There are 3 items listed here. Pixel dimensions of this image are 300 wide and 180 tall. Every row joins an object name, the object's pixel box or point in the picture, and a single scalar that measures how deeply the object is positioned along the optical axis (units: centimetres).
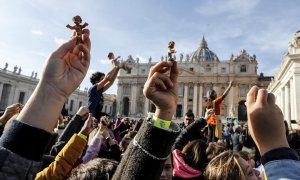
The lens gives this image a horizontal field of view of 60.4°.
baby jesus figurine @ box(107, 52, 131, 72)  366
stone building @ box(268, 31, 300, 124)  1984
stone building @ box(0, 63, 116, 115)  4753
